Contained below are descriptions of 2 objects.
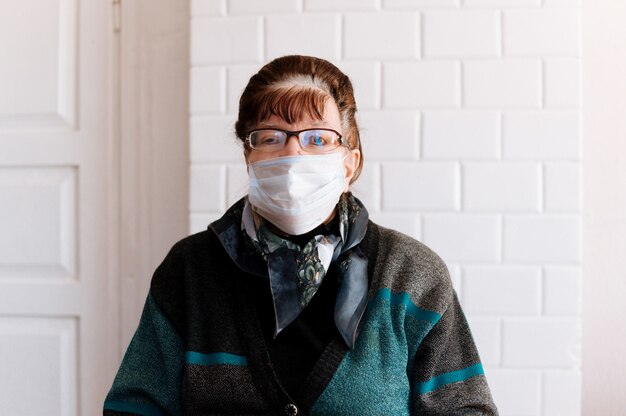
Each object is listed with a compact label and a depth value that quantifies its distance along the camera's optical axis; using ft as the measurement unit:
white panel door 5.42
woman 3.60
